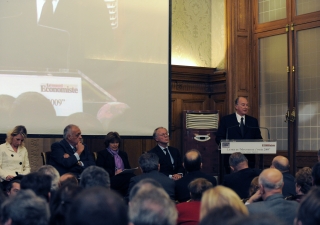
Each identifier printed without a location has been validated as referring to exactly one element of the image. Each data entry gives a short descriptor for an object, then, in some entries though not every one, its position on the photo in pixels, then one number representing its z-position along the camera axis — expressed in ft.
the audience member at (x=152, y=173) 15.20
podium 20.11
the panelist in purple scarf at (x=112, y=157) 21.18
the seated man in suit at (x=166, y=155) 21.30
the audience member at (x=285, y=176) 15.02
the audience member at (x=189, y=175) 15.24
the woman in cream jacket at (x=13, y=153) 19.57
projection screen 21.74
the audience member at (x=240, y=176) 15.70
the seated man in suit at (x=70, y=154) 19.44
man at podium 22.20
